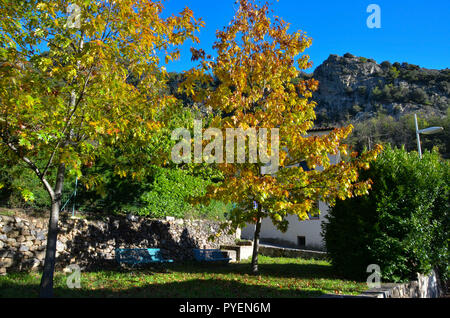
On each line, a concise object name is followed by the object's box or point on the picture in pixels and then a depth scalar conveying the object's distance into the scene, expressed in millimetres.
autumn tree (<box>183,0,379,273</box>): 7887
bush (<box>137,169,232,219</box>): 12141
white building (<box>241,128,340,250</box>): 17844
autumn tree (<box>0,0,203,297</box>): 5551
